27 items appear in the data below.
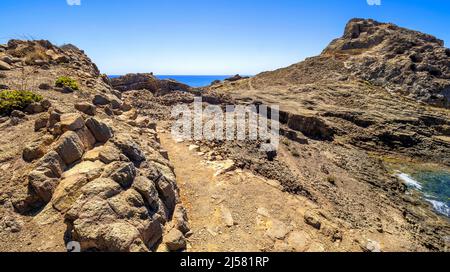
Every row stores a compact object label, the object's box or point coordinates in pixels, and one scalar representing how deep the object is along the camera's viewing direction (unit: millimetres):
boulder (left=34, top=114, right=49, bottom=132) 12039
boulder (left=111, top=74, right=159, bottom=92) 34000
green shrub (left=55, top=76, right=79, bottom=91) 17766
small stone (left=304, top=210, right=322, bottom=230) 13547
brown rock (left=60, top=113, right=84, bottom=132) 11016
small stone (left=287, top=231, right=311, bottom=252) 11742
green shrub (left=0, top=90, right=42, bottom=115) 13195
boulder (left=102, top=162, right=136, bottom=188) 9898
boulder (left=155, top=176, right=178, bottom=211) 11859
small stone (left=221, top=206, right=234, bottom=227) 12341
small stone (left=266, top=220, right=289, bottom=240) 12134
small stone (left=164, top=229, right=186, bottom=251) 9897
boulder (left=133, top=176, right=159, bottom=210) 10430
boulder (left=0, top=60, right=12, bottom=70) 18922
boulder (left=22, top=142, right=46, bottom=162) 10203
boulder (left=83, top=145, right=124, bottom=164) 10641
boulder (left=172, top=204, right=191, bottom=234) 11094
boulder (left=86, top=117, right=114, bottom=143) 11898
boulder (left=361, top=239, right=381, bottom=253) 13575
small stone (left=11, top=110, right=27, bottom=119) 12891
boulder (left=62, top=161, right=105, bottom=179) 9773
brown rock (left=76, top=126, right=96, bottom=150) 11242
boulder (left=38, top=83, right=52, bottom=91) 16938
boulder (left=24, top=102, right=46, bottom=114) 13672
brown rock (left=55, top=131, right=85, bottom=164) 10188
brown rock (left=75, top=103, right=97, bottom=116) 14445
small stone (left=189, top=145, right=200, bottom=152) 19281
